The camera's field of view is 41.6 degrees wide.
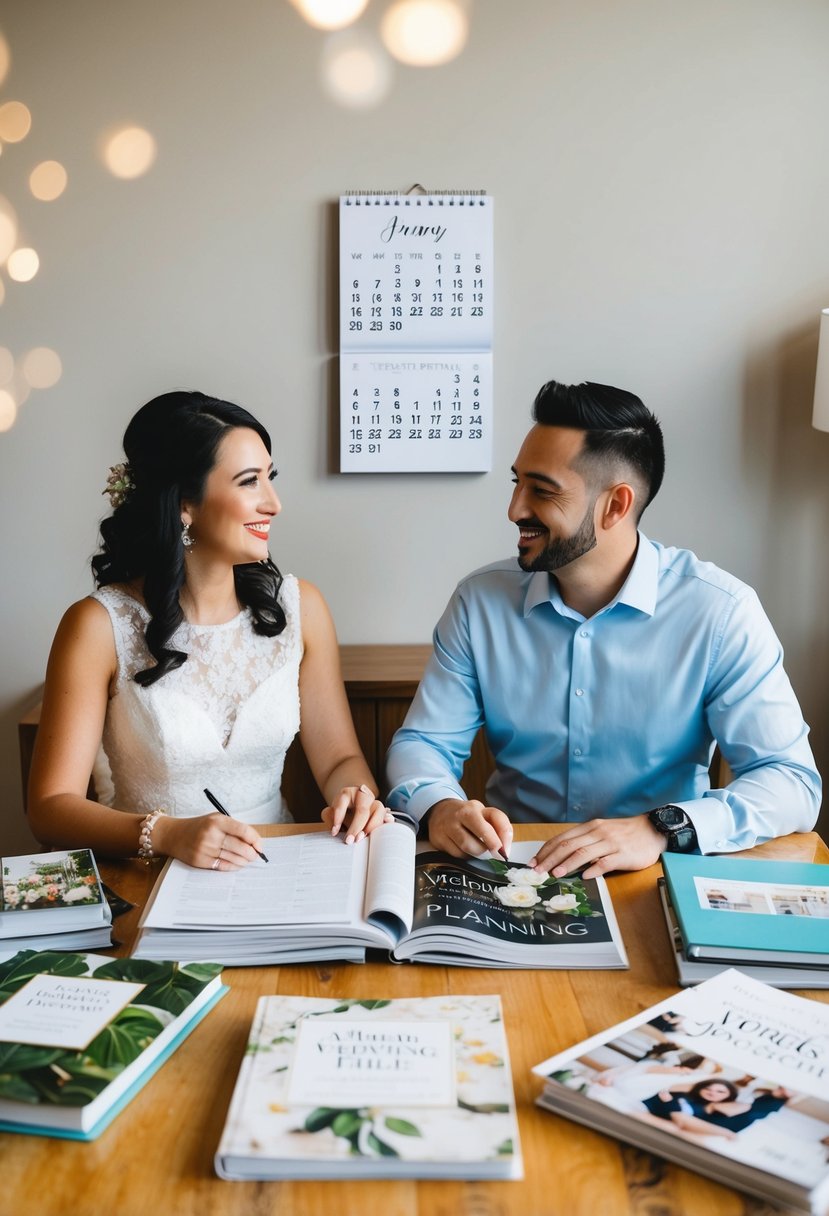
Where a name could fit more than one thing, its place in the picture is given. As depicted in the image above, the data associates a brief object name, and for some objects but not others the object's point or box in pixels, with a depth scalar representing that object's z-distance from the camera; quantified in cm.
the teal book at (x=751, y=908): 115
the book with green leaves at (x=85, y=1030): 93
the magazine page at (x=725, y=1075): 87
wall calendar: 260
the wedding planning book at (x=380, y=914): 121
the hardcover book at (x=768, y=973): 115
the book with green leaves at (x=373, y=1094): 87
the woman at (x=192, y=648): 191
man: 179
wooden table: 85
